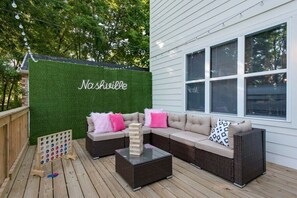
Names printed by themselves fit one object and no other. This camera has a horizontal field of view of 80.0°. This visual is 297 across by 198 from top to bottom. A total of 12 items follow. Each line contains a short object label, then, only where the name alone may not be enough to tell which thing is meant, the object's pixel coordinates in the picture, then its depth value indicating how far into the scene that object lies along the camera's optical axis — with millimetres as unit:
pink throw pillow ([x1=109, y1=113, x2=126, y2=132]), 4114
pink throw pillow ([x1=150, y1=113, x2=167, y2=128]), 4621
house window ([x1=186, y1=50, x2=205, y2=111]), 4602
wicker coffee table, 2430
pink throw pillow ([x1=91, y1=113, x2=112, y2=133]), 3961
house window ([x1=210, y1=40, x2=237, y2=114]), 3820
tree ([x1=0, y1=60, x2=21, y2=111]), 7965
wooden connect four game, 2887
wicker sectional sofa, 2527
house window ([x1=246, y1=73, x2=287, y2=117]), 3080
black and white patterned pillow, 2885
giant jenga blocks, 2752
